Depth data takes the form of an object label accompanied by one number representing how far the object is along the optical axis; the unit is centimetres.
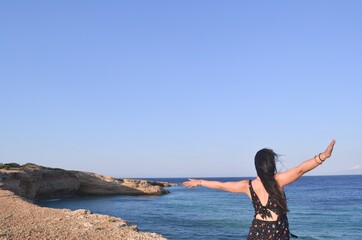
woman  447
